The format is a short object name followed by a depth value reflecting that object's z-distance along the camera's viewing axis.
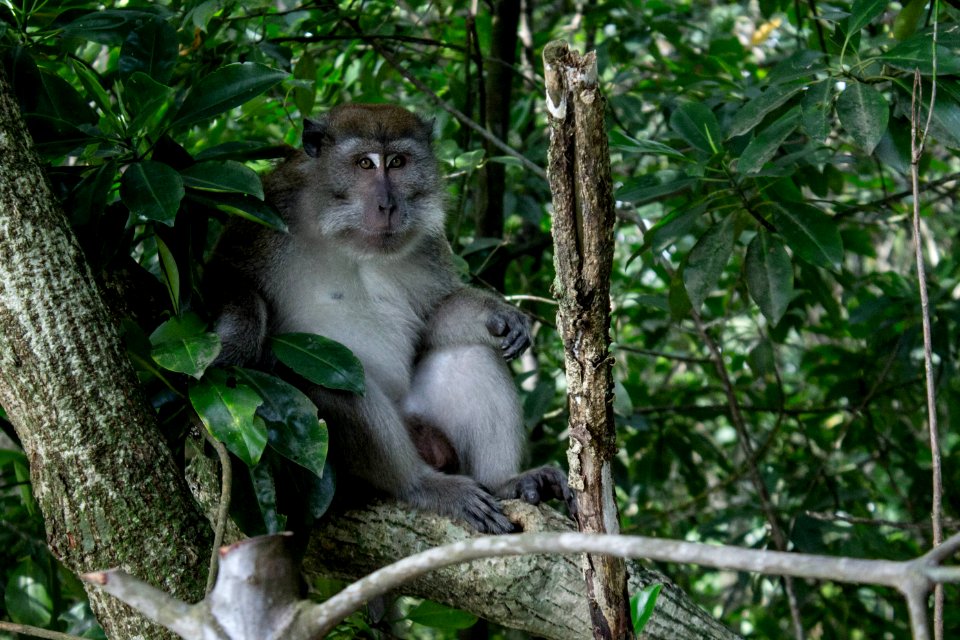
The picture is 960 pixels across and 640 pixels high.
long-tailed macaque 4.31
